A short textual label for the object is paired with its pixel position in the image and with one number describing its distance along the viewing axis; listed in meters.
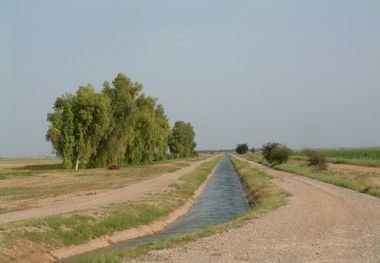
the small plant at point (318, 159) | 78.81
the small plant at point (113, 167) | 82.89
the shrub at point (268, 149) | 102.31
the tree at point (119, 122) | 84.81
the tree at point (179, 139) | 175.62
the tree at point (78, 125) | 78.75
